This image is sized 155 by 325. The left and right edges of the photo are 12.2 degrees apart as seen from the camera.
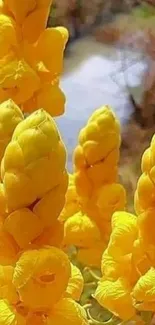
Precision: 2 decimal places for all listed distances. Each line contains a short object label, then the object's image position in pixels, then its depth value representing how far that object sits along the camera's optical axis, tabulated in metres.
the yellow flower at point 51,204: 0.49
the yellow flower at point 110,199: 0.68
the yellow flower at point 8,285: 0.51
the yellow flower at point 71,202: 0.71
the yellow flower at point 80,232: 0.68
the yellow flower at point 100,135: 0.64
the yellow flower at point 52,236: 0.51
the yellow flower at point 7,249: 0.51
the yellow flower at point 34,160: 0.47
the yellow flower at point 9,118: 0.54
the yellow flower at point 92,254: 0.70
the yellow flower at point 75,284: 0.56
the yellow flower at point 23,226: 0.49
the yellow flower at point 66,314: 0.51
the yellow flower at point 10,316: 0.50
